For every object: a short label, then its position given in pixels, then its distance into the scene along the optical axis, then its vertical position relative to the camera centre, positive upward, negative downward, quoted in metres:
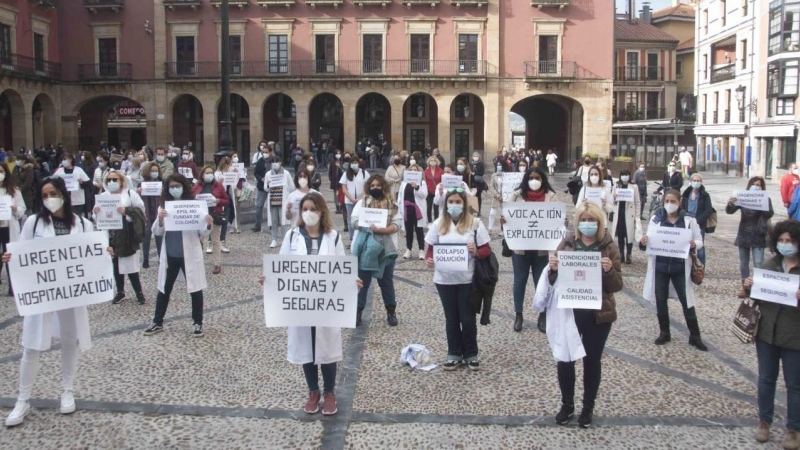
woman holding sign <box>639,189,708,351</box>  7.45 -1.07
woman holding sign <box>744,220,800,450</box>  5.01 -1.20
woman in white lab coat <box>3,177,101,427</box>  5.51 -1.18
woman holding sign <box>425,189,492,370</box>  6.46 -0.82
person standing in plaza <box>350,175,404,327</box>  8.11 -0.75
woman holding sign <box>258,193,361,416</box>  5.50 -1.22
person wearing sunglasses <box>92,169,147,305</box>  8.76 -0.73
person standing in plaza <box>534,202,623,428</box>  5.24 -1.08
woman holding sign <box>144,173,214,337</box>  7.64 -0.98
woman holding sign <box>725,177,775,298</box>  10.02 -0.81
